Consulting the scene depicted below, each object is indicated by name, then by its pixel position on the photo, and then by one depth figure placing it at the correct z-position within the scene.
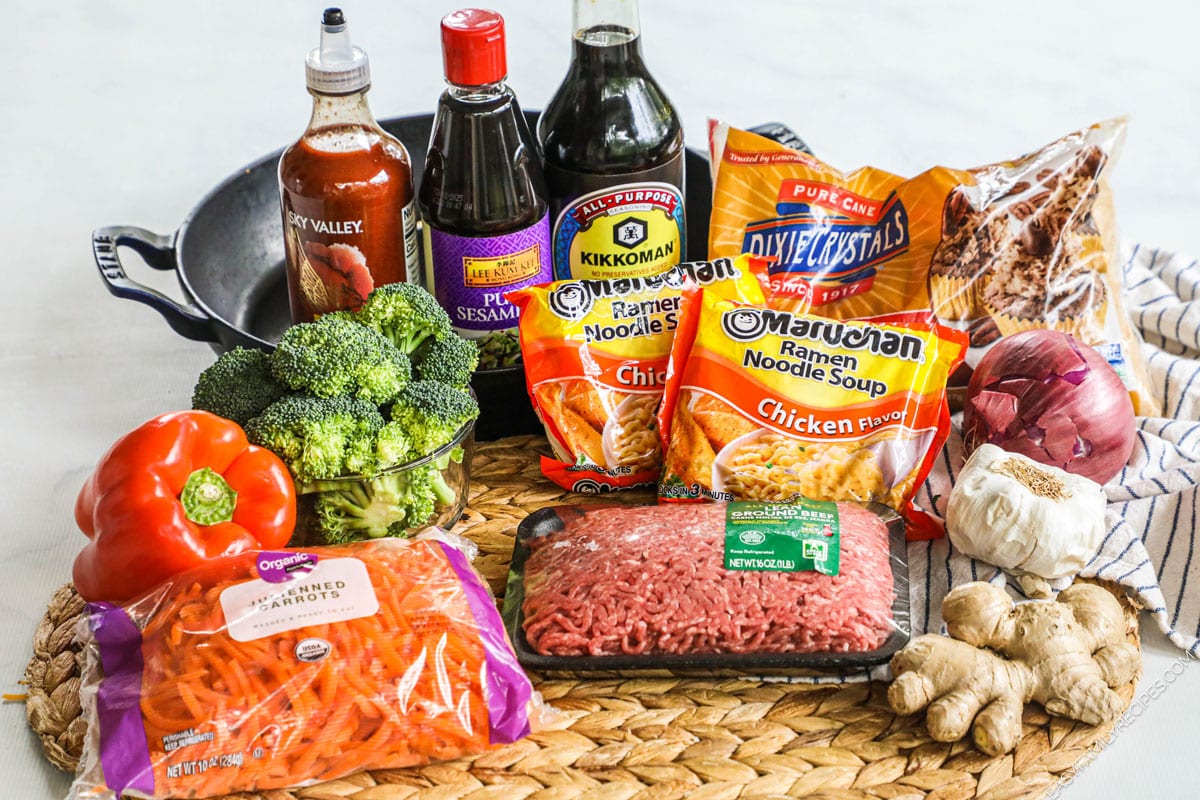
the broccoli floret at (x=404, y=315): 0.94
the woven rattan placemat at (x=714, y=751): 0.84
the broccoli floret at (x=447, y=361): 0.94
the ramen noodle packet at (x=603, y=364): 0.98
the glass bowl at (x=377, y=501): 0.93
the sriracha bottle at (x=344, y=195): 0.95
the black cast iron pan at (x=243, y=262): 0.99
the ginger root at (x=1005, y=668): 0.85
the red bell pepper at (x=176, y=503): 0.88
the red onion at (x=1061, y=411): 0.97
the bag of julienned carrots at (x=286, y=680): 0.82
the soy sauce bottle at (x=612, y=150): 1.00
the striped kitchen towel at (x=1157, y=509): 0.93
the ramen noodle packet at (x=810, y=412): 0.96
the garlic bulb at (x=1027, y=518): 0.91
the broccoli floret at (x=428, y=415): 0.92
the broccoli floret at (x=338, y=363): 0.91
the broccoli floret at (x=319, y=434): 0.90
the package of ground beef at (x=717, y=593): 0.87
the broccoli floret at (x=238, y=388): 0.93
